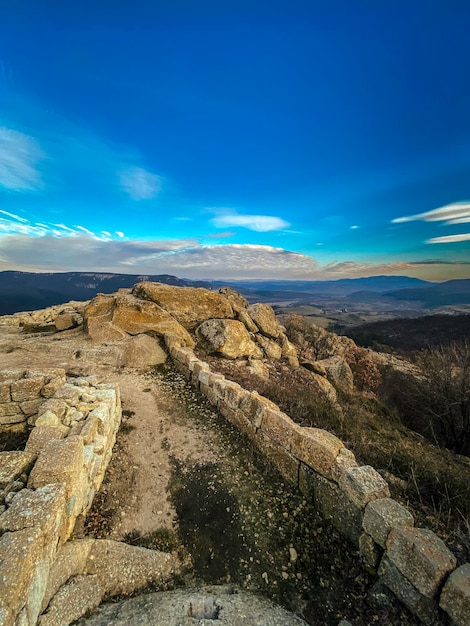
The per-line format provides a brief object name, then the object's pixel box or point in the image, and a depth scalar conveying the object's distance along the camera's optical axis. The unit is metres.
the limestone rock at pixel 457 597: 2.72
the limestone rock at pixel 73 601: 2.77
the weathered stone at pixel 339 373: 15.95
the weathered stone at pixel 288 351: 15.06
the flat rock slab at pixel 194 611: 2.86
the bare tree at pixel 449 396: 11.59
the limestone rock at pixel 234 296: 18.00
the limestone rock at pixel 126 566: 3.34
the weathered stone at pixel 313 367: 15.14
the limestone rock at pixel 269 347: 14.38
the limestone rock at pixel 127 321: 11.67
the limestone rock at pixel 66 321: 13.56
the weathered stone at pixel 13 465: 3.78
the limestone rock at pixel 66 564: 2.98
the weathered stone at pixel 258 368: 11.30
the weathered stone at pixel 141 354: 10.51
